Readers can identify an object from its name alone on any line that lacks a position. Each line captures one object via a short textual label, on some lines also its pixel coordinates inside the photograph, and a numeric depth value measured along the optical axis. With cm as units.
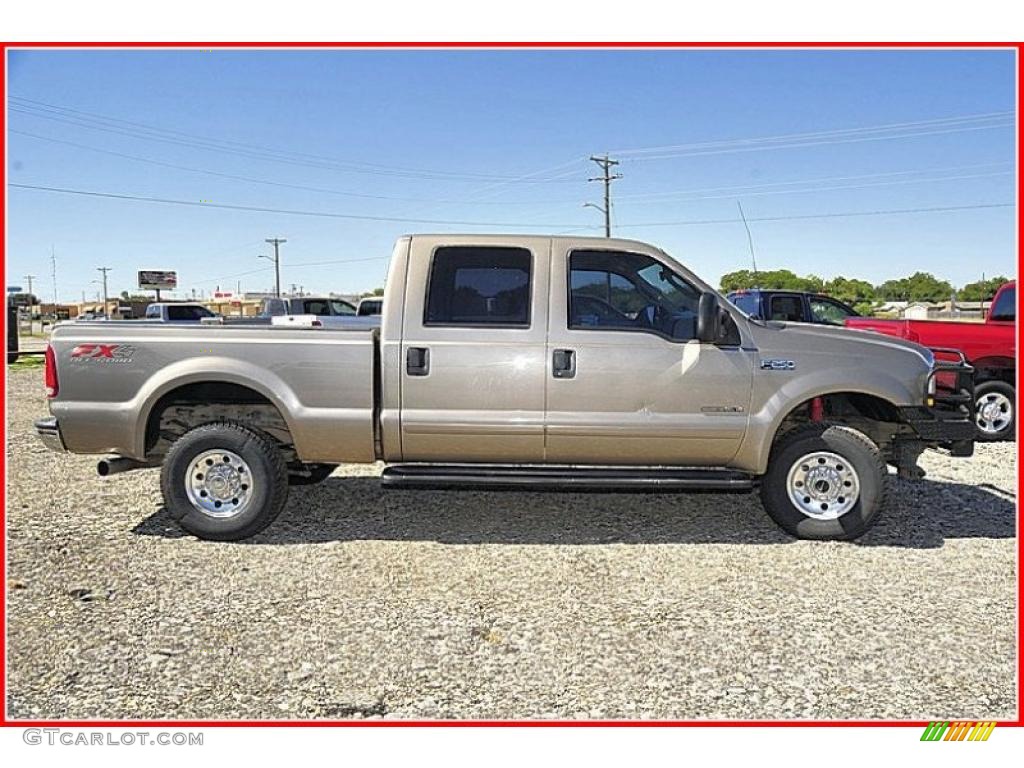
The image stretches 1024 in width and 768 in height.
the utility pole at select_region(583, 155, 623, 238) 4803
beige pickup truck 539
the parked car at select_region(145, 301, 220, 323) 2939
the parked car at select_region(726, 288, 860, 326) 1159
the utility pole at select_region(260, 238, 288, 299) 9094
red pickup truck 970
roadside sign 8281
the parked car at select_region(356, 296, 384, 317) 2353
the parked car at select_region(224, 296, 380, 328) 2522
